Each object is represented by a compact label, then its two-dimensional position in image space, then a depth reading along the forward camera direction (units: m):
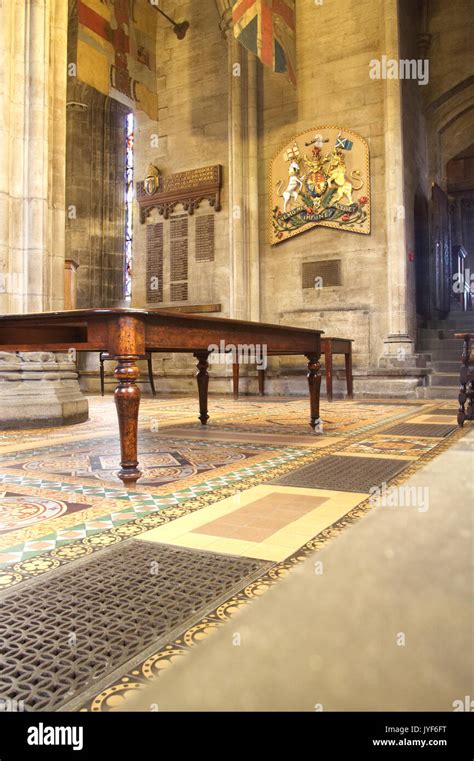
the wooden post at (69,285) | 9.00
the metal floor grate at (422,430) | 3.97
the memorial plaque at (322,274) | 9.40
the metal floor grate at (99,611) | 0.93
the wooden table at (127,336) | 2.43
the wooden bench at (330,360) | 7.06
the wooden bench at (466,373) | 4.37
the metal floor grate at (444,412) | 5.59
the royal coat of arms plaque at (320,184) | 9.19
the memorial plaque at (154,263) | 10.95
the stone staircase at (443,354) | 8.43
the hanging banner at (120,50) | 8.46
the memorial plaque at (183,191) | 10.33
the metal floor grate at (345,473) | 2.36
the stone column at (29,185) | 5.20
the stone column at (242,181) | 10.01
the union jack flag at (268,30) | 7.98
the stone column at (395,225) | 8.77
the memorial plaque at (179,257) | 10.67
